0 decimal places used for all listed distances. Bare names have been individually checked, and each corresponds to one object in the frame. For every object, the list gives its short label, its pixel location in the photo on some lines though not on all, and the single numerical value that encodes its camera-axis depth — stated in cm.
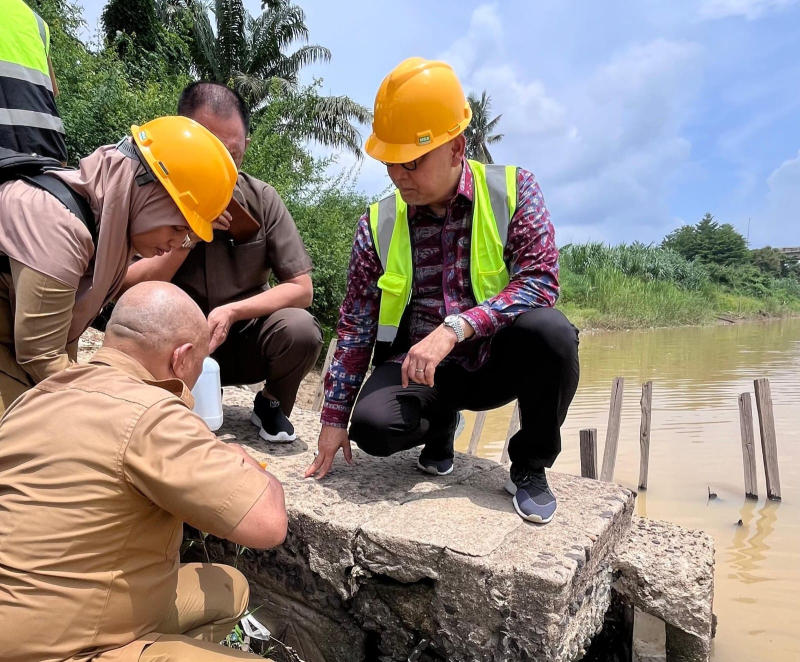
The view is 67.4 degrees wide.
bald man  116
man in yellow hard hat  189
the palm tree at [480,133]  2919
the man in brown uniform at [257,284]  247
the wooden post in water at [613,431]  432
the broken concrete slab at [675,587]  190
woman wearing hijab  168
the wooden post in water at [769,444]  434
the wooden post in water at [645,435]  451
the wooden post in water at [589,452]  367
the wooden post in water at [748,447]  440
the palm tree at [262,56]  1636
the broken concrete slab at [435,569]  159
